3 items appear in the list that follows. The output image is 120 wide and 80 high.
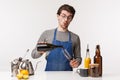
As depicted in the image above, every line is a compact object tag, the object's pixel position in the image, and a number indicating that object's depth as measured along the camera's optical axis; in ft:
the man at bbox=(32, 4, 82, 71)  10.11
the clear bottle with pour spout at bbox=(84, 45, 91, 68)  8.13
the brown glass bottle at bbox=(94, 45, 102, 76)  7.98
